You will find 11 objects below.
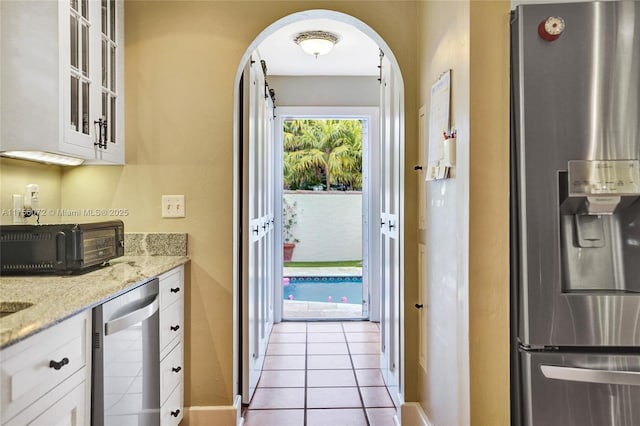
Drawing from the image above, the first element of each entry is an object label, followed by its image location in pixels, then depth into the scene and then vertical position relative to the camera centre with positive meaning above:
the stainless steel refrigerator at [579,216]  1.41 +0.00
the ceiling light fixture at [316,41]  3.45 +1.42
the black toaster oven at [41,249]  1.55 -0.11
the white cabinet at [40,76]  1.63 +0.55
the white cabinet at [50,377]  0.93 -0.38
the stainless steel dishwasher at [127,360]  1.31 -0.49
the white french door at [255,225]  2.53 -0.05
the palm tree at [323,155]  6.88 +0.98
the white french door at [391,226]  2.44 -0.06
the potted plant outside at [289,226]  6.87 -0.15
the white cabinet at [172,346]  1.87 -0.59
